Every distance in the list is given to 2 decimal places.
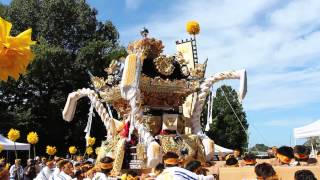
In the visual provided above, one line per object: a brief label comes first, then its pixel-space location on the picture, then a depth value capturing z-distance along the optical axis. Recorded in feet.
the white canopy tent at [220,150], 59.63
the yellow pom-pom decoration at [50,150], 45.54
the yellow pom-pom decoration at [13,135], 40.88
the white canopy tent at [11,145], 49.86
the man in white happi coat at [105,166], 18.29
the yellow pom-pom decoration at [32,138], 44.10
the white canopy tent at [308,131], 36.82
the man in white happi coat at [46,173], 24.84
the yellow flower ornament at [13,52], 5.78
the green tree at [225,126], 97.52
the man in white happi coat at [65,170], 20.48
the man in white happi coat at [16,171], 40.63
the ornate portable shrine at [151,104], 32.81
